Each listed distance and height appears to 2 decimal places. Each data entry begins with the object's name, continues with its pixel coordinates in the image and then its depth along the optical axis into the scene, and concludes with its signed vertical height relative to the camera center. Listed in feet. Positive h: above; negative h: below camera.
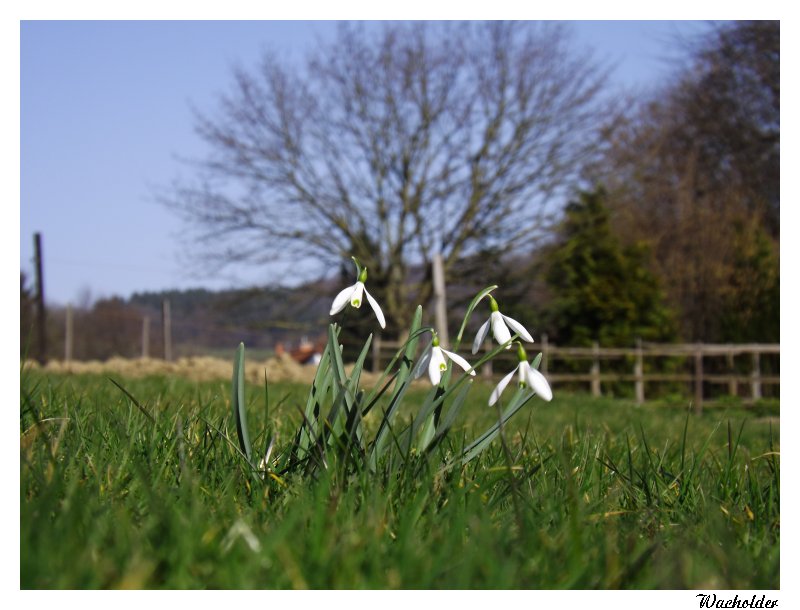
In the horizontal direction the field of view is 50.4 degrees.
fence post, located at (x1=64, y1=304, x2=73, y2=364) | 77.77 -3.72
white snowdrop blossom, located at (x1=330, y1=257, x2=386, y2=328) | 6.55 +0.03
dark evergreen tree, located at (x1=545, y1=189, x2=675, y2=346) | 67.46 +1.14
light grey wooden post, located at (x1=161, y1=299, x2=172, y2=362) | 84.69 -2.75
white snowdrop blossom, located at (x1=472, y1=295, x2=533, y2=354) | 6.54 -0.21
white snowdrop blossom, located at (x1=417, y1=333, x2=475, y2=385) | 6.37 -0.47
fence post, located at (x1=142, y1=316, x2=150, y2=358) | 82.69 -3.57
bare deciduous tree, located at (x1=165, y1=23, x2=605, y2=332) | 64.08 +11.68
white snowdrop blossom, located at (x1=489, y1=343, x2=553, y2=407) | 5.95 -0.58
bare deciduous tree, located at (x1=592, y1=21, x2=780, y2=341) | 69.46 +11.51
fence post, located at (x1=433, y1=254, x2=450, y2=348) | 56.03 +0.12
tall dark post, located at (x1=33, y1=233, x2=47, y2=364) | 68.33 -0.39
